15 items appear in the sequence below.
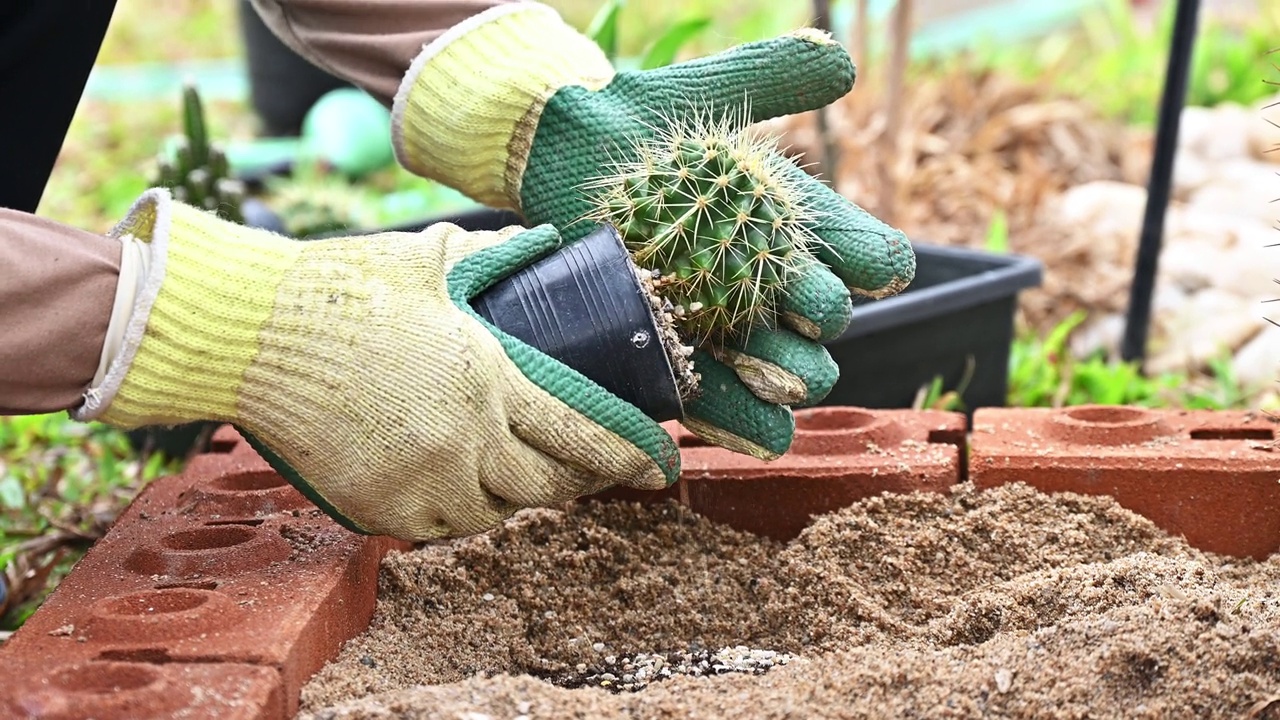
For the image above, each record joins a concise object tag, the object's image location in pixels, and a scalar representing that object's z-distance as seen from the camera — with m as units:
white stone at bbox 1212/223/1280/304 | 3.49
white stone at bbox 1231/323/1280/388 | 3.03
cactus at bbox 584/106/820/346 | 1.48
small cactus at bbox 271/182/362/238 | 3.57
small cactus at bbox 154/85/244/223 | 2.93
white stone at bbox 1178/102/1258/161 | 4.47
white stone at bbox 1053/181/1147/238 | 3.83
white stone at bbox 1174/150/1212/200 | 4.30
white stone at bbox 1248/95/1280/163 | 4.32
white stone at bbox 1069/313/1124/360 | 3.37
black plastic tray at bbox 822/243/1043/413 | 2.39
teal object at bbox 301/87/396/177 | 4.91
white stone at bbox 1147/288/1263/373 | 3.20
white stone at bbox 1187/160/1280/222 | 4.05
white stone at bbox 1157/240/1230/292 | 3.61
